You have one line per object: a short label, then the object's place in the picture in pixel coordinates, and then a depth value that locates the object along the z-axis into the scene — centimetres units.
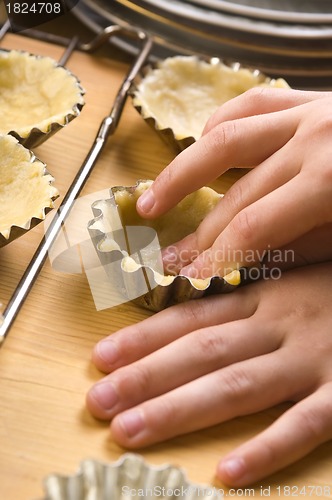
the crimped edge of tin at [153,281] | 43
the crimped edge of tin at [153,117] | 53
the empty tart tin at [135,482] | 38
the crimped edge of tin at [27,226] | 45
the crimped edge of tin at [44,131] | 50
